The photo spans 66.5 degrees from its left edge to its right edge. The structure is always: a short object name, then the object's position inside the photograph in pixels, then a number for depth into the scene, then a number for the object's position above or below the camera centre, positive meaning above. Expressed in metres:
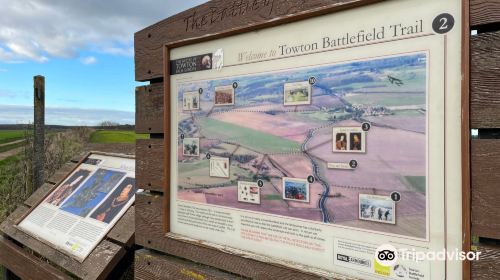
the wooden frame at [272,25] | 1.31 +0.12
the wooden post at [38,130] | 6.09 +0.16
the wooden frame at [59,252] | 2.67 -0.89
